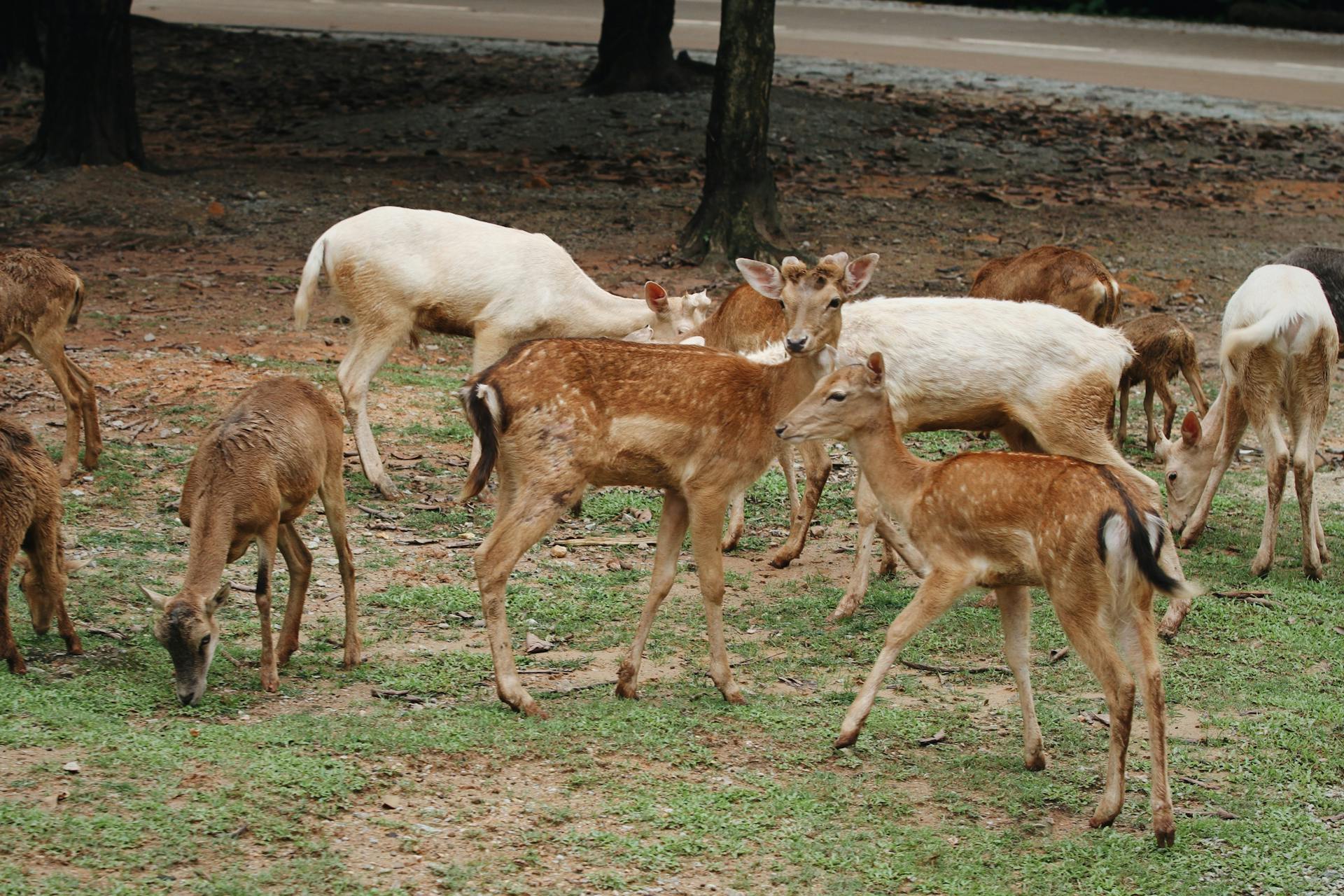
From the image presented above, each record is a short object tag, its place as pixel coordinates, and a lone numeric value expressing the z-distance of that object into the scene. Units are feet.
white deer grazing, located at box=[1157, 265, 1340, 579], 61.77
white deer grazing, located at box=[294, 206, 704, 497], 67.62
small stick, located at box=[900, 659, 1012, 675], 51.78
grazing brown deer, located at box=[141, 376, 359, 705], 43.91
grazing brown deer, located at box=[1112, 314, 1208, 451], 74.43
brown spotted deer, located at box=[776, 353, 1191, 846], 40.14
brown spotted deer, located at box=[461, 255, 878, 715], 46.16
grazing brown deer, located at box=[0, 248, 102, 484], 63.87
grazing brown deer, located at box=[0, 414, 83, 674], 46.24
